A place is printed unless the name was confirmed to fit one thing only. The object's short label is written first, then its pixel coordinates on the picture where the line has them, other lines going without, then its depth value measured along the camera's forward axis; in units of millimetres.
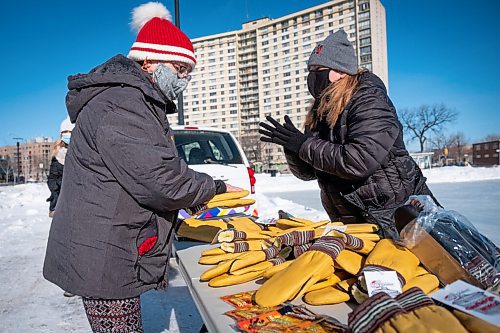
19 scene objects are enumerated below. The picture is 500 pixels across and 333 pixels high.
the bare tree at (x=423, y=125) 51312
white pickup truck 4875
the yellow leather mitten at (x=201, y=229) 2652
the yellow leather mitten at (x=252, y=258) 1626
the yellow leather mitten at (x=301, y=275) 1271
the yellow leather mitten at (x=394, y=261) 1254
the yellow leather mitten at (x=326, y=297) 1254
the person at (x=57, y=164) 4847
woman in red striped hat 1410
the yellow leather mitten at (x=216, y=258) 1863
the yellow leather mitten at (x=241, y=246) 1931
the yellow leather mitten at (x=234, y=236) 2076
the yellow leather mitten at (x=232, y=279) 1566
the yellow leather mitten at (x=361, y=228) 1691
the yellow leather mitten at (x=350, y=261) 1360
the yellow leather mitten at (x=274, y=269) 1480
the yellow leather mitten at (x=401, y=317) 876
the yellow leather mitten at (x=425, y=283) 1212
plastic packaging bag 1207
